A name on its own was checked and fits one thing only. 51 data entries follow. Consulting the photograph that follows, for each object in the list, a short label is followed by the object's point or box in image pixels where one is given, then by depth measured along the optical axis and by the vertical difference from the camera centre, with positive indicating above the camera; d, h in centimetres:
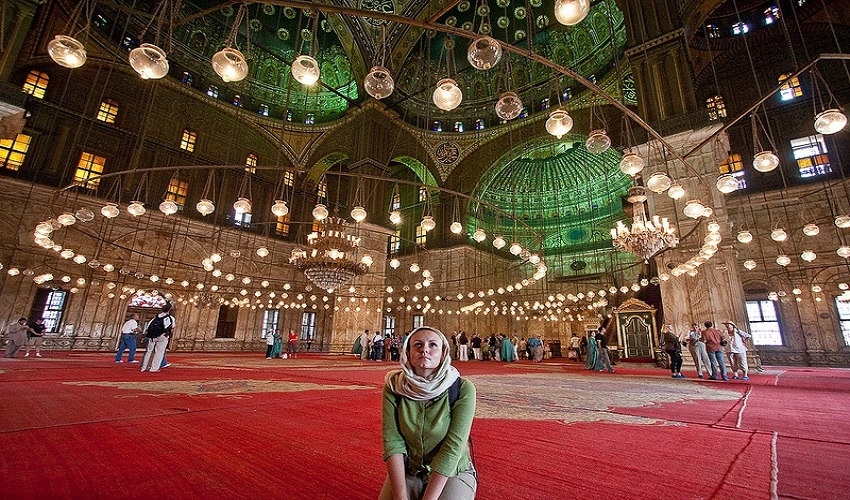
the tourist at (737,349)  695 +2
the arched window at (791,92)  1368 +947
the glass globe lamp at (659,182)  446 +199
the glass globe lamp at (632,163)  418 +204
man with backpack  593 -13
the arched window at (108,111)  1394 +805
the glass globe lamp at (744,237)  691 +208
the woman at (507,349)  1518 -29
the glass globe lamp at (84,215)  694 +209
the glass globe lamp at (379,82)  318 +218
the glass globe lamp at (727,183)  459 +205
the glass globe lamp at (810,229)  746 +247
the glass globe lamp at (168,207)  625 +205
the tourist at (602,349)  920 -9
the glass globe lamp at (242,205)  642 +221
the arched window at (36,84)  1228 +795
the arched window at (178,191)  1487 +557
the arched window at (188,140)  1542 +783
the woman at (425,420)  114 -26
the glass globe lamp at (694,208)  514 +192
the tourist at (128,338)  787 -22
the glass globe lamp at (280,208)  660 +221
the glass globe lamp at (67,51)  277 +204
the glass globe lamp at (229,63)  286 +206
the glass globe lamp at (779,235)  690 +217
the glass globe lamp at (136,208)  657 +213
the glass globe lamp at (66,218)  665 +190
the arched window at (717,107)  1442 +932
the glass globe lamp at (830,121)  358 +225
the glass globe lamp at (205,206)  632 +211
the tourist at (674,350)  721 -4
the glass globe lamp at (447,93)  309 +203
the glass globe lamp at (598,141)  406 +221
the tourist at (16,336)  840 -27
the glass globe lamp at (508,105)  354 +226
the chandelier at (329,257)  1075 +225
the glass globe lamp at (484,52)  292 +228
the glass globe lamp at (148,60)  280 +202
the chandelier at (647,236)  786 +233
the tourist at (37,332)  918 -18
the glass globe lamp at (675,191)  518 +217
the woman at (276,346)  1210 -42
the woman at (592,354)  993 -25
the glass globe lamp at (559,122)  365 +215
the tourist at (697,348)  699 +1
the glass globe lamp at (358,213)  627 +206
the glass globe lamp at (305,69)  300 +214
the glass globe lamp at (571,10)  245 +221
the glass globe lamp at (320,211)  674 +222
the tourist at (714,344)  647 +9
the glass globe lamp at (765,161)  417 +214
